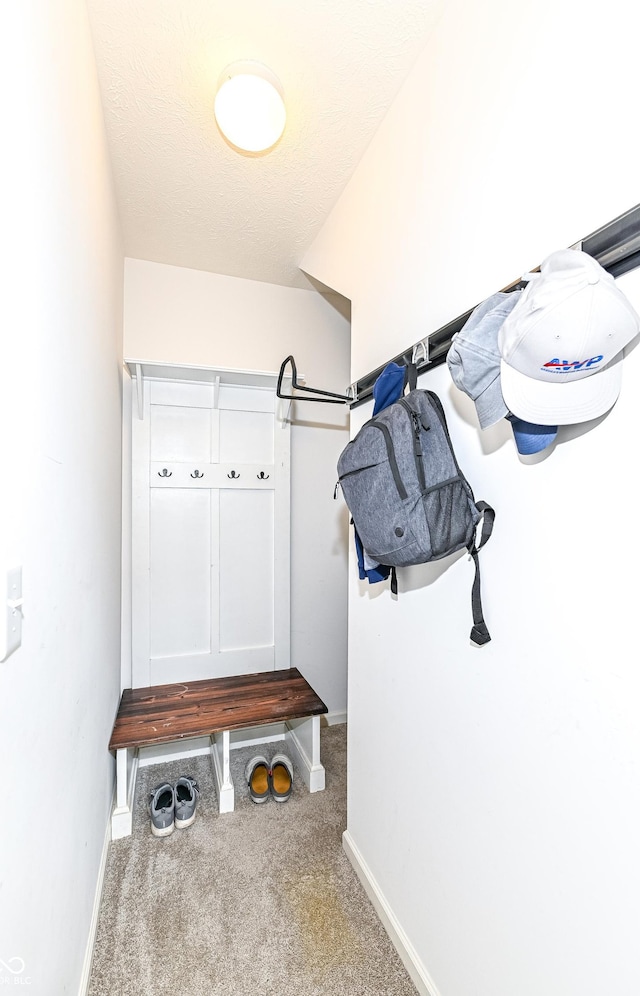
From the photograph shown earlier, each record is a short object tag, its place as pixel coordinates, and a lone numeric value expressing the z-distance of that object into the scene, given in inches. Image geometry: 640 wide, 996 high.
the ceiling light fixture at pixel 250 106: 49.6
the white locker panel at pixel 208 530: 92.0
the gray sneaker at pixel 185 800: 72.2
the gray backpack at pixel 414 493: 38.9
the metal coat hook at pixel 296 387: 66.2
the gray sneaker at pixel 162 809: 70.2
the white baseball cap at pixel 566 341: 25.0
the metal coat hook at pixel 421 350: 46.4
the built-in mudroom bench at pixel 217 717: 71.4
